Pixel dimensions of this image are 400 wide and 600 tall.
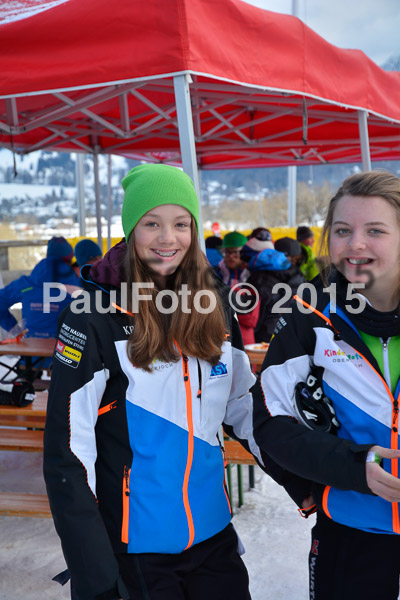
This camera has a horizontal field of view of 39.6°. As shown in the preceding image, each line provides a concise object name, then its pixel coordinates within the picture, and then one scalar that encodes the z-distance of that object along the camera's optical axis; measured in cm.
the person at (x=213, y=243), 850
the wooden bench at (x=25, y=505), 267
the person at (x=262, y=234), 619
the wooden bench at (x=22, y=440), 316
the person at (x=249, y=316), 510
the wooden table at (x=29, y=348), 440
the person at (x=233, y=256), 690
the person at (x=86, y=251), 602
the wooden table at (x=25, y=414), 336
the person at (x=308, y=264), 736
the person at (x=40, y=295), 517
